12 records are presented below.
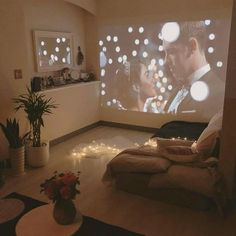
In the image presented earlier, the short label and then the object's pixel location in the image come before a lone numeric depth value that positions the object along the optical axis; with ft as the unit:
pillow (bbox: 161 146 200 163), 9.29
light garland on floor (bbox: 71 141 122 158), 13.67
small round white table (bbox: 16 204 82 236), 6.02
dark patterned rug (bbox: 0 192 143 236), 7.79
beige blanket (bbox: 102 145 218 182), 9.25
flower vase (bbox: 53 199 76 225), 6.19
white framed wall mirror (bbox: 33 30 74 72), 14.33
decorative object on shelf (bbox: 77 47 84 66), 17.44
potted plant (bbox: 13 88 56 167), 11.58
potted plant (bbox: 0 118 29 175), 11.12
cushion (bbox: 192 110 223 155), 9.37
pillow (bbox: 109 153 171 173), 9.29
